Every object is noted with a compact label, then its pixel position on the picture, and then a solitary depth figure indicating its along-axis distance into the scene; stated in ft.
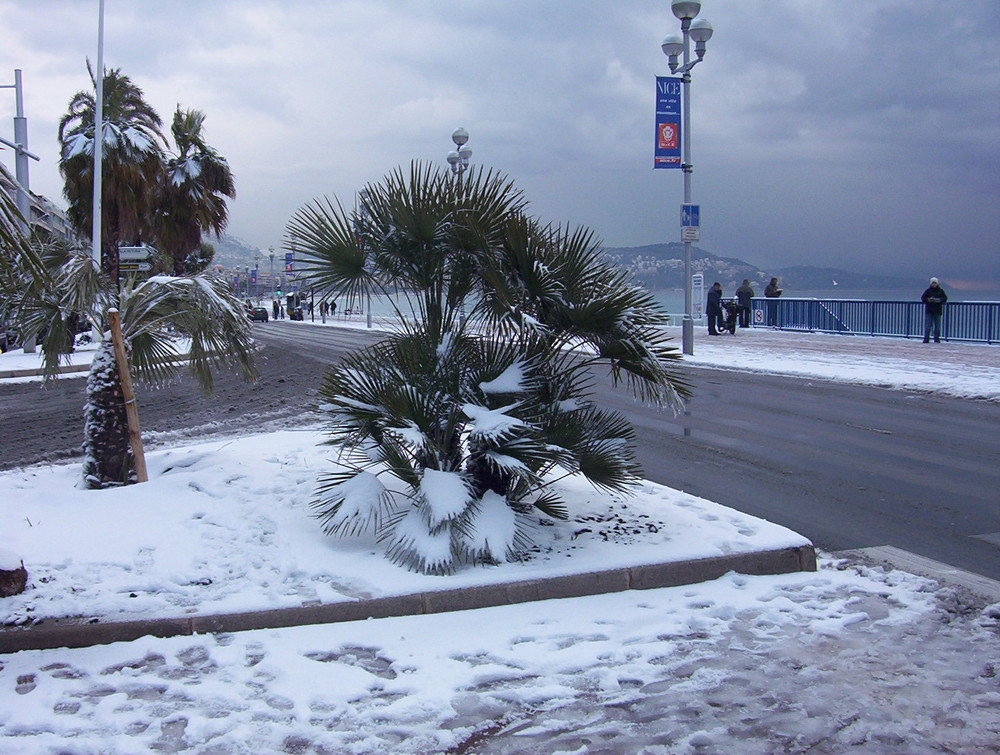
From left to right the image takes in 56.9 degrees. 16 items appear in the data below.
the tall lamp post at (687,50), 70.90
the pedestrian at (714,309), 102.94
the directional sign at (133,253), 82.12
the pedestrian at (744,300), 111.96
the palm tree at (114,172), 91.61
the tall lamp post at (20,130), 92.51
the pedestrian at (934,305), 83.25
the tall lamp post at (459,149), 113.29
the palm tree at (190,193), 121.19
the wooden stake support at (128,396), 22.26
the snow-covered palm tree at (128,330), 22.66
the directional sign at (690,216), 75.00
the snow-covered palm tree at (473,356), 18.52
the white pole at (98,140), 76.13
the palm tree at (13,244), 14.84
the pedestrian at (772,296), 111.04
